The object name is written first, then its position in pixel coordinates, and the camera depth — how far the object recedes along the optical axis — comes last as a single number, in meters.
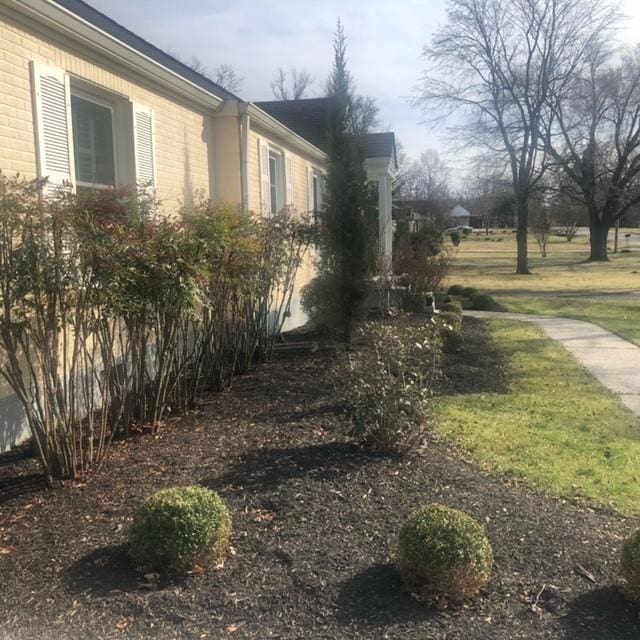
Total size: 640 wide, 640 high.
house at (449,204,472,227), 81.81
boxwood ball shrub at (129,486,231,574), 2.93
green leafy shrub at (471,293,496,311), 14.77
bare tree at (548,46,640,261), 30.58
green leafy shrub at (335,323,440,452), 4.43
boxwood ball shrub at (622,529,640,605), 2.75
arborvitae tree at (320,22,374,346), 8.75
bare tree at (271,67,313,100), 45.31
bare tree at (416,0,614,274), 26.91
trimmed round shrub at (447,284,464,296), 16.97
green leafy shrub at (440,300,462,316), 11.16
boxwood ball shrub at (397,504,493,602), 2.77
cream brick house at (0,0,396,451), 4.84
